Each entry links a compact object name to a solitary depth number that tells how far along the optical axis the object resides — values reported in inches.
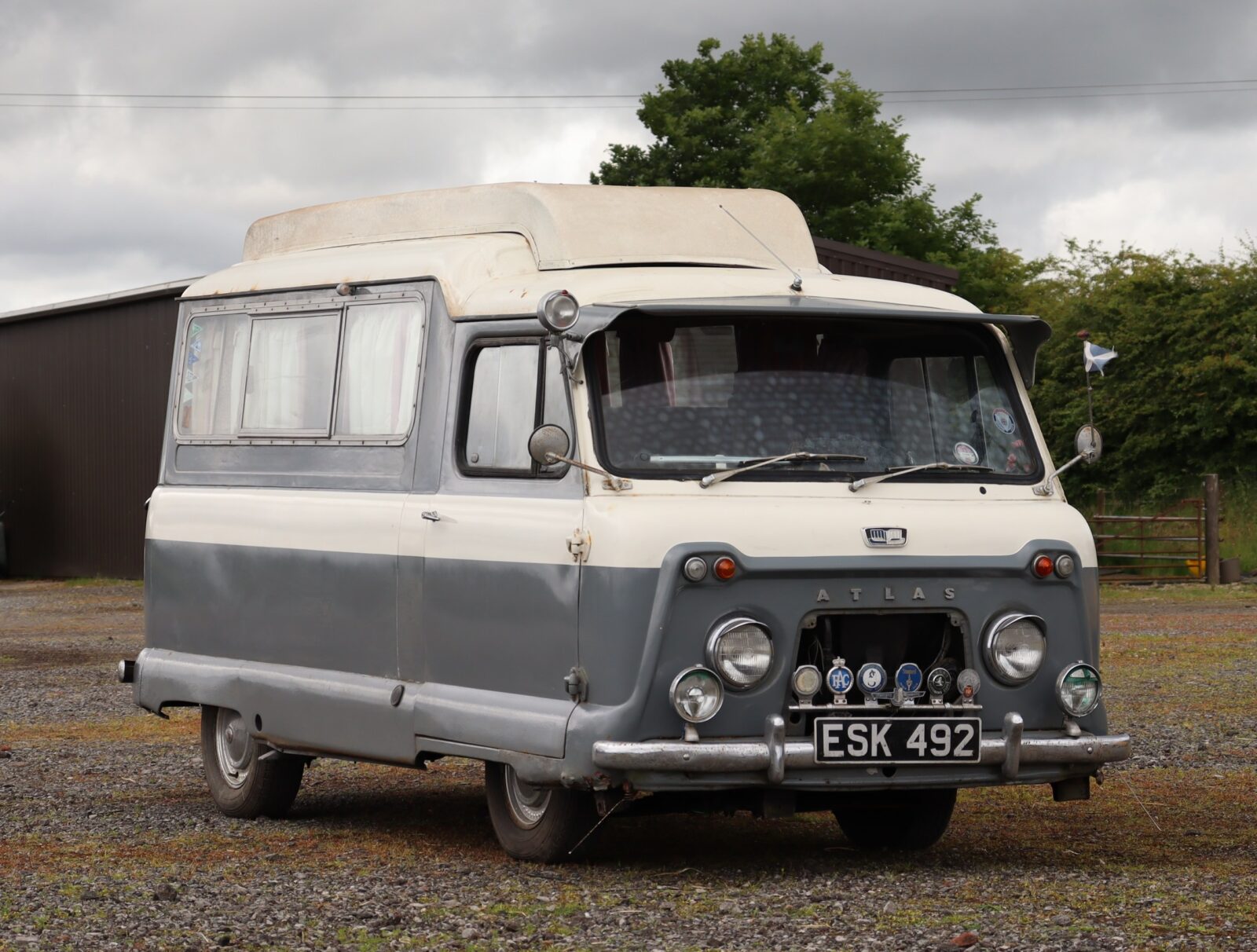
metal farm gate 1248.2
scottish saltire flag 448.3
